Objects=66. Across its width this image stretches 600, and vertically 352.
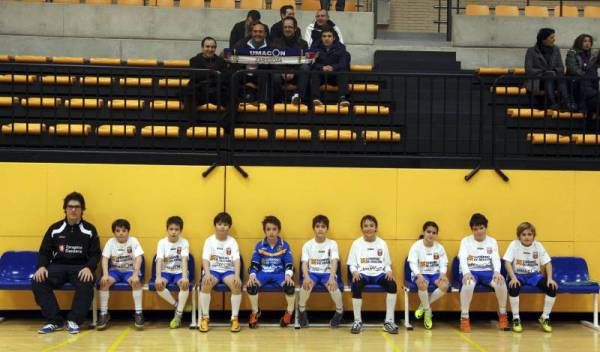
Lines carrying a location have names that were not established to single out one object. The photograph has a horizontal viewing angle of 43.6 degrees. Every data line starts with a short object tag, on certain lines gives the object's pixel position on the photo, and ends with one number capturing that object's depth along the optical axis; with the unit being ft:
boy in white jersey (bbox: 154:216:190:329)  27.81
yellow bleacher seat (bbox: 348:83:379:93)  35.23
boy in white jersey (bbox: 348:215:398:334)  27.71
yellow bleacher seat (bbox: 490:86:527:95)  35.87
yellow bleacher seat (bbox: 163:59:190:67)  41.52
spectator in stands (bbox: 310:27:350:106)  34.78
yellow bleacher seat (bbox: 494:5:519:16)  49.62
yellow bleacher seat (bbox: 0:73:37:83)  34.11
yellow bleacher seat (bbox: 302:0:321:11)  48.55
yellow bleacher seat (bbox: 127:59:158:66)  41.21
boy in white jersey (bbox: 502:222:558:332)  28.32
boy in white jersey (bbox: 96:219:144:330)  27.55
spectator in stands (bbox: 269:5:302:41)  35.83
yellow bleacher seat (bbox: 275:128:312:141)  30.25
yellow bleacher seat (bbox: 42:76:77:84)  35.21
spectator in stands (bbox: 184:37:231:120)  30.53
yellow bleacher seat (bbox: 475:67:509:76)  40.98
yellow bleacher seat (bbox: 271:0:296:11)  47.03
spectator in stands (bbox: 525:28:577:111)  33.04
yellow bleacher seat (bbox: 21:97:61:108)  32.15
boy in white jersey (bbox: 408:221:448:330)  28.22
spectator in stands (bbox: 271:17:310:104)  32.63
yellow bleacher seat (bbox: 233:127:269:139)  30.17
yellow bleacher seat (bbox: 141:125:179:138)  29.96
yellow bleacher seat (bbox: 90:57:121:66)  40.52
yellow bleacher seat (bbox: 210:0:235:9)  47.24
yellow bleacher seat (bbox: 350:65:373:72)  41.50
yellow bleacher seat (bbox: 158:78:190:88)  36.01
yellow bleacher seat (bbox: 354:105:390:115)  31.99
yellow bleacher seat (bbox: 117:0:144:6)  45.98
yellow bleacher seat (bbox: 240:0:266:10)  46.85
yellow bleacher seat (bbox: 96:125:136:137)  29.94
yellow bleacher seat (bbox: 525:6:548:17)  49.24
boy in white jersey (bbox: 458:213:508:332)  27.99
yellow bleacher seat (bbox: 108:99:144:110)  31.68
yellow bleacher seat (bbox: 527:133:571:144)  30.71
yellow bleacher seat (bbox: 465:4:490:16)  49.01
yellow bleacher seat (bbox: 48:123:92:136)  29.81
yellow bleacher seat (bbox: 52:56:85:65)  41.34
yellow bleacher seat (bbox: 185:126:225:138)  30.01
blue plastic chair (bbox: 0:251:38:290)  27.63
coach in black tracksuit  27.09
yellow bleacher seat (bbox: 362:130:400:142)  30.55
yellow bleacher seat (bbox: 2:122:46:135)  29.84
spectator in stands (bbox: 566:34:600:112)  32.81
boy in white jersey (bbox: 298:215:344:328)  28.12
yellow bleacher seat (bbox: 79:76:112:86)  35.27
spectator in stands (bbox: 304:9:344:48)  36.76
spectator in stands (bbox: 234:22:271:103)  32.76
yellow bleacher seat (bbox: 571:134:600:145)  30.94
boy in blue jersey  27.99
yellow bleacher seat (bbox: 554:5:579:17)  50.55
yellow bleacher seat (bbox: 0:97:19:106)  32.18
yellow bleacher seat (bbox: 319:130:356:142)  30.41
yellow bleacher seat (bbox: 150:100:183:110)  31.48
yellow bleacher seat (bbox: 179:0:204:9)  47.14
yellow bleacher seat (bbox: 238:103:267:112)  30.99
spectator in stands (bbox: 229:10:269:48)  36.62
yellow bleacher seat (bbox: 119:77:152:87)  35.30
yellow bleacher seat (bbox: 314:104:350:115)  31.30
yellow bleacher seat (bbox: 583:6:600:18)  50.37
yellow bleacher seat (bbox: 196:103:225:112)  31.22
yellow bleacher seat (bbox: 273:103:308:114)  31.40
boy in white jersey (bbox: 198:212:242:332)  27.43
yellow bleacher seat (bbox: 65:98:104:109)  31.27
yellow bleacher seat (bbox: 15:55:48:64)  40.72
